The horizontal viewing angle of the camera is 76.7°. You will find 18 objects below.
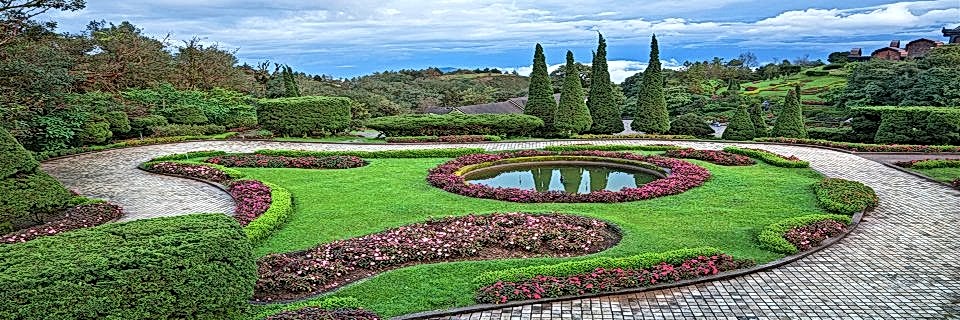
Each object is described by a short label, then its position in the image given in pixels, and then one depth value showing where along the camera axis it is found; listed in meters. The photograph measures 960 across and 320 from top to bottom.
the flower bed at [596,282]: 7.27
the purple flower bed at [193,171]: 15.24
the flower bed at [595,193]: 12.57
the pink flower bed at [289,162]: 17.02
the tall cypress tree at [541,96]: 25.70
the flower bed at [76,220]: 10.11
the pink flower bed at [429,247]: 8.01
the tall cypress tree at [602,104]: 26.09
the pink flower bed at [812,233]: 9.09
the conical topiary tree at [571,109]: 24.75
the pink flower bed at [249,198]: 11.12
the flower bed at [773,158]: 15.72
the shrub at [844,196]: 11.02
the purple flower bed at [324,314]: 6.44
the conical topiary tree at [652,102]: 25.66
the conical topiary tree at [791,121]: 23.86
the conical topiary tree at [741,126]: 24.92
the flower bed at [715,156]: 16.54
